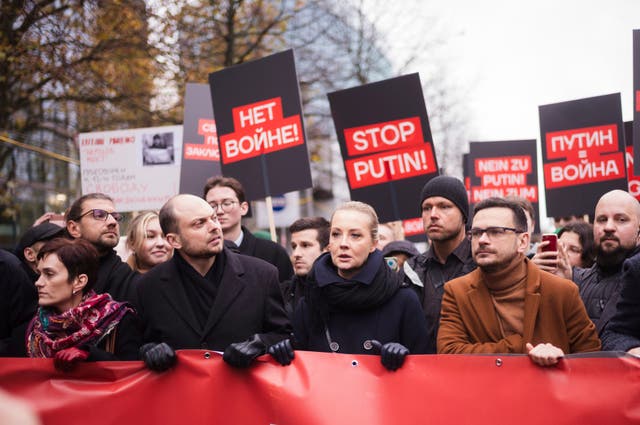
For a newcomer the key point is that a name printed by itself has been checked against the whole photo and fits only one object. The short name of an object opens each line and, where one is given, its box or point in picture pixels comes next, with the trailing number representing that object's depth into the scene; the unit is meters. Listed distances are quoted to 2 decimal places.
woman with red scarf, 4.13
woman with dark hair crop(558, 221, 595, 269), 6.23
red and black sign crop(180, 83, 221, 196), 9.02
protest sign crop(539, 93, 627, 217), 7.79
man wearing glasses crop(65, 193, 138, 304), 5.10
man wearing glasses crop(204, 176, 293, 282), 6.13
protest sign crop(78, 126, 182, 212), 9.55
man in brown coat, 3.91
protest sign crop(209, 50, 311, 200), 7.08
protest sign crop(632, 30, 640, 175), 6.68
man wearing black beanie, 4.88
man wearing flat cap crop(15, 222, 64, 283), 5.81
